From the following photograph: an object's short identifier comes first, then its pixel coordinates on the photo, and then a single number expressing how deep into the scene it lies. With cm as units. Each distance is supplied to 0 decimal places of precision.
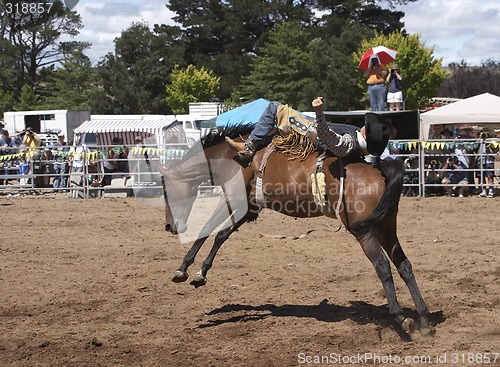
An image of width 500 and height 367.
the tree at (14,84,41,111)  4347
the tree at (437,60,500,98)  4644
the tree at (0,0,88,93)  4541
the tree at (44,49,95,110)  4475
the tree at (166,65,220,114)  4241
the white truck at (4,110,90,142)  3005
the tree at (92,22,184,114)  4569
